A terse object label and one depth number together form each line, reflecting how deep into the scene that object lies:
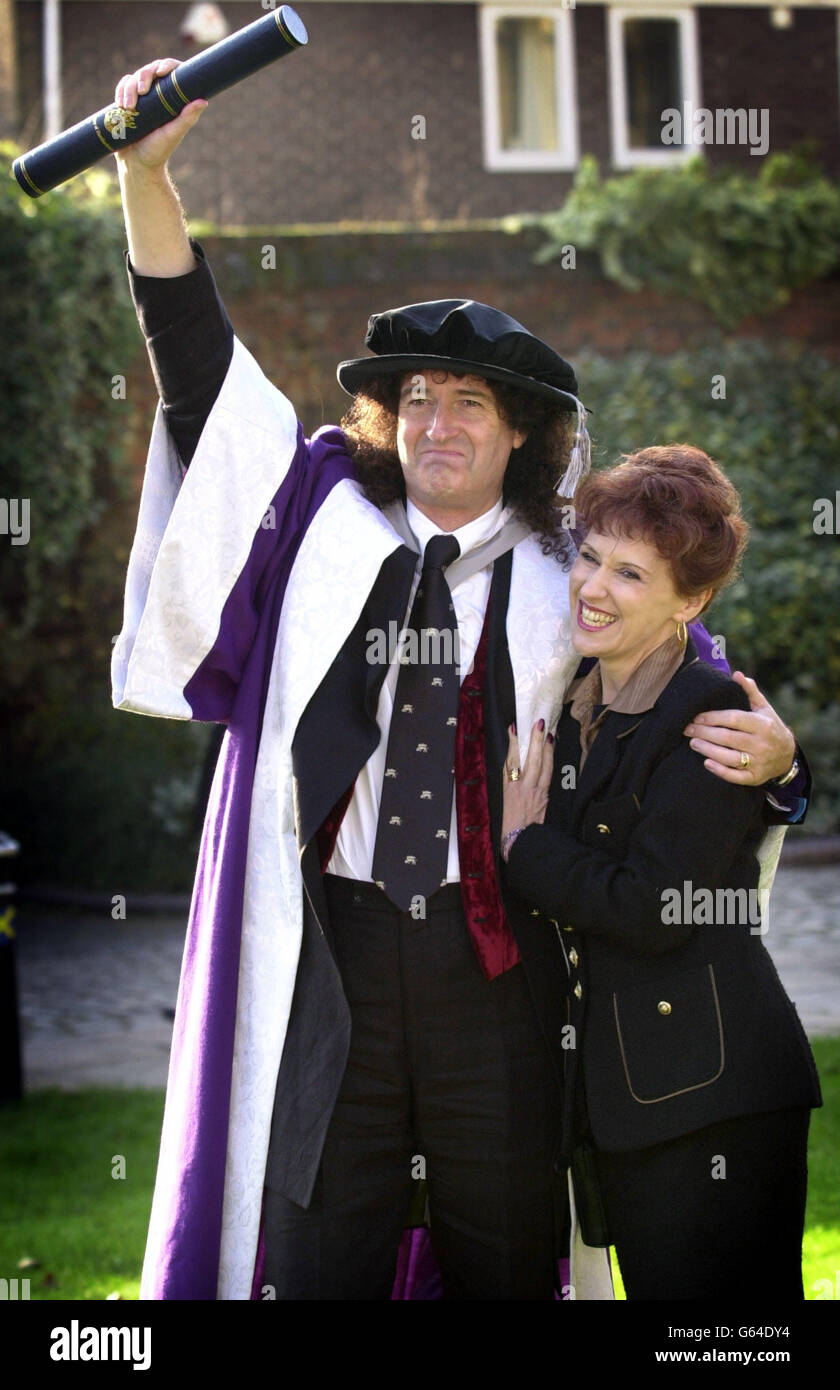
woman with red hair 2.53
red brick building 14.28
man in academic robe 2.68
